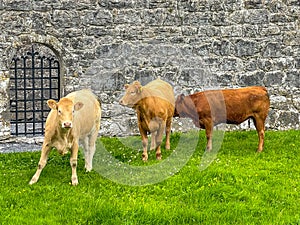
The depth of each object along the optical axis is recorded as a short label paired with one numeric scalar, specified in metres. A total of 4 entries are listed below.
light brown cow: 9.95
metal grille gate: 16.81
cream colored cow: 8.42
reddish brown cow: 10.90
